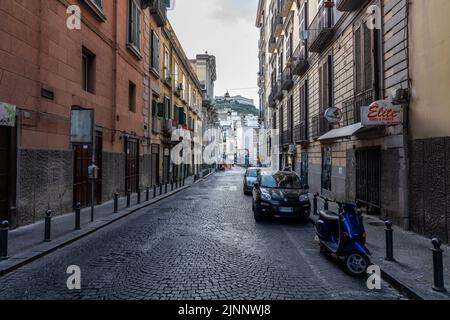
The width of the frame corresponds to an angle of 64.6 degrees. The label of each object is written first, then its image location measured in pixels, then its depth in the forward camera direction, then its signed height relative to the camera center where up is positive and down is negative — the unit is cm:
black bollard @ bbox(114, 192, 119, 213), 1201 -130
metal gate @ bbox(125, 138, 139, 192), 1733 +9
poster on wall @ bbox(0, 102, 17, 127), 816 +119
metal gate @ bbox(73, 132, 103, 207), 1210 -28
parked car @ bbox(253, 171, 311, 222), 1039 -106
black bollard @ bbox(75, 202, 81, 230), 890 -131
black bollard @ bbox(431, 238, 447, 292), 468 -135
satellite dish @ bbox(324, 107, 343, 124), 1364 +197
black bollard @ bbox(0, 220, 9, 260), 607 -128
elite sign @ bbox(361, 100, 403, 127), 916 +137
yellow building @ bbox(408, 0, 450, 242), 741 +112
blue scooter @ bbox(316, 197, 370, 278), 562 -123
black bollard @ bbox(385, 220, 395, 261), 622 -135
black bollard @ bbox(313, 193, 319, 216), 1187 -134
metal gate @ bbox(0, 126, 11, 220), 845 -9
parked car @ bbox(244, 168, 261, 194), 1941 -76
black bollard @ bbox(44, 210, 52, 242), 744 -132
